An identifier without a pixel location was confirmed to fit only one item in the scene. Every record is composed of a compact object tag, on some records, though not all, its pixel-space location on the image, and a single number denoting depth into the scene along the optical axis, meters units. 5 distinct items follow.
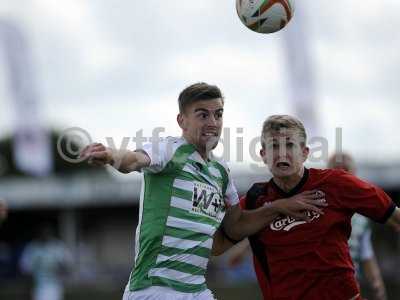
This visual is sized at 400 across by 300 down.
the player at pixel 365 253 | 17.20
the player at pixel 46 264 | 35.41
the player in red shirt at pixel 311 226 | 11.30
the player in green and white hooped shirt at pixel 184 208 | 11.01
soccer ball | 13.32
